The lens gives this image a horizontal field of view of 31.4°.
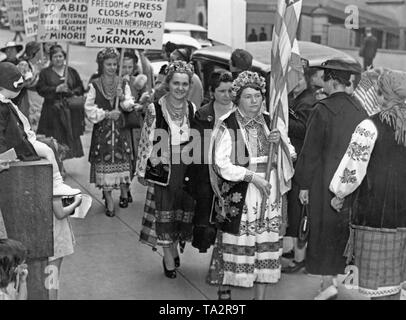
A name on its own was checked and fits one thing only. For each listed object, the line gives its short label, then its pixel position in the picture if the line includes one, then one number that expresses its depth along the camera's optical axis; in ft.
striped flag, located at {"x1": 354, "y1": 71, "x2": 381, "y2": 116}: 17.21
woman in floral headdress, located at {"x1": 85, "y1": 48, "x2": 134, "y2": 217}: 24.59
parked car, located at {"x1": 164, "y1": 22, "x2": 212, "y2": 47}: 65.16
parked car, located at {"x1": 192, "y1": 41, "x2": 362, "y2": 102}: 26.68
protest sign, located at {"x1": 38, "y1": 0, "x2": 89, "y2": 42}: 26.63
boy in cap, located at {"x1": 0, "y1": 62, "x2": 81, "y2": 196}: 14.01
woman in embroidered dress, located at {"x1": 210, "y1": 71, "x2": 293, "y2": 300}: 15.97
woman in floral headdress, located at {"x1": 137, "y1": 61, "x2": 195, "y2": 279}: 18.81
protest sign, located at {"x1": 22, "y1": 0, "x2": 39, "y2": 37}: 30.78
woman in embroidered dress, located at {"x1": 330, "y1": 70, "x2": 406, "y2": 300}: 14.98
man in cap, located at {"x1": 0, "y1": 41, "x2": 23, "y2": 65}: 32.04
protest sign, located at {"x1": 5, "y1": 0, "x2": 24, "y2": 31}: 37.09
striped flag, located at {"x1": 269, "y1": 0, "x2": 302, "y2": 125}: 16.29
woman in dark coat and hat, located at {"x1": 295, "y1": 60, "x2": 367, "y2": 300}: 16.51
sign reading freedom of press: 24.20
